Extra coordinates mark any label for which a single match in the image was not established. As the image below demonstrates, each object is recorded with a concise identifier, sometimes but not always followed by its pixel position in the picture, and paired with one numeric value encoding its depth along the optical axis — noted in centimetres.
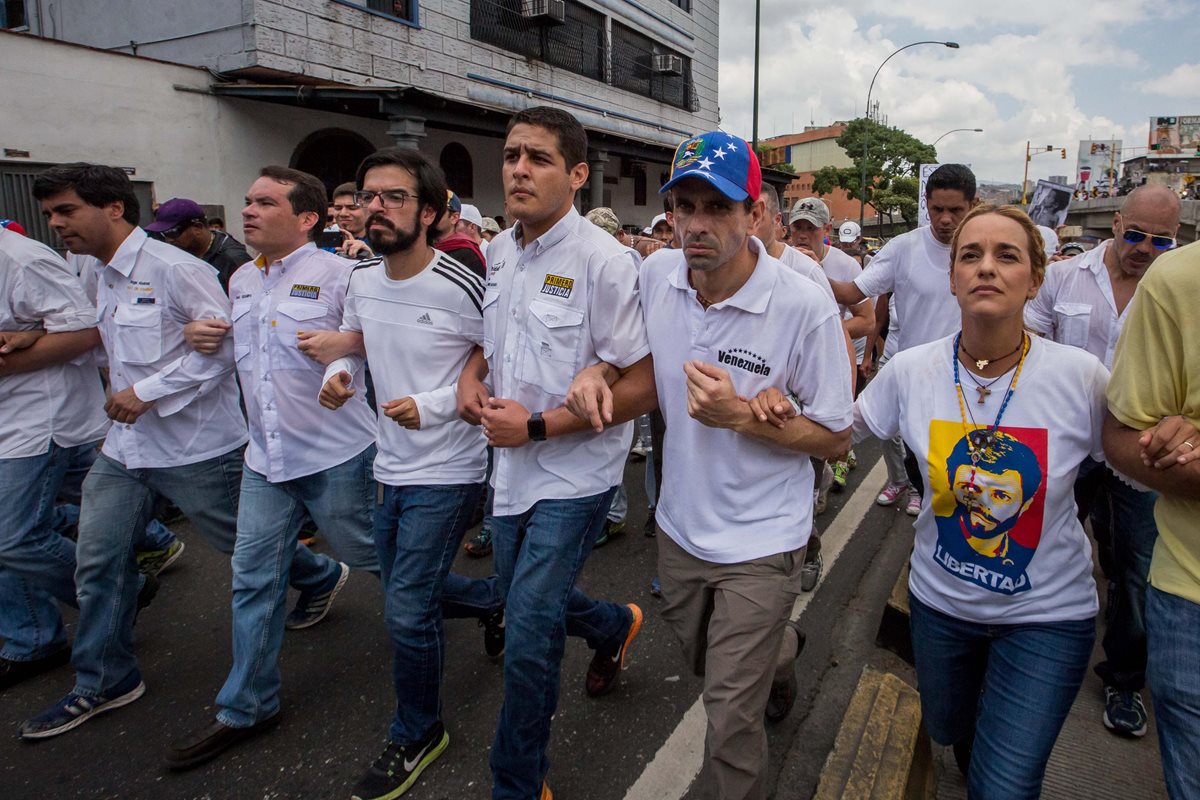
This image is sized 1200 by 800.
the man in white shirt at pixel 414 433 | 273
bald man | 299
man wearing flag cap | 220
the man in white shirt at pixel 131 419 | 318
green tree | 5509
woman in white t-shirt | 203
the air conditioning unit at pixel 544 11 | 1733
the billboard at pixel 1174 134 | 8488
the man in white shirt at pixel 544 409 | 244
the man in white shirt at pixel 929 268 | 426
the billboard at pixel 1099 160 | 7981
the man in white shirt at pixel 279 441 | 300
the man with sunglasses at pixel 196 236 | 521
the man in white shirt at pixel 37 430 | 331
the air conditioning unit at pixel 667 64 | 2311
